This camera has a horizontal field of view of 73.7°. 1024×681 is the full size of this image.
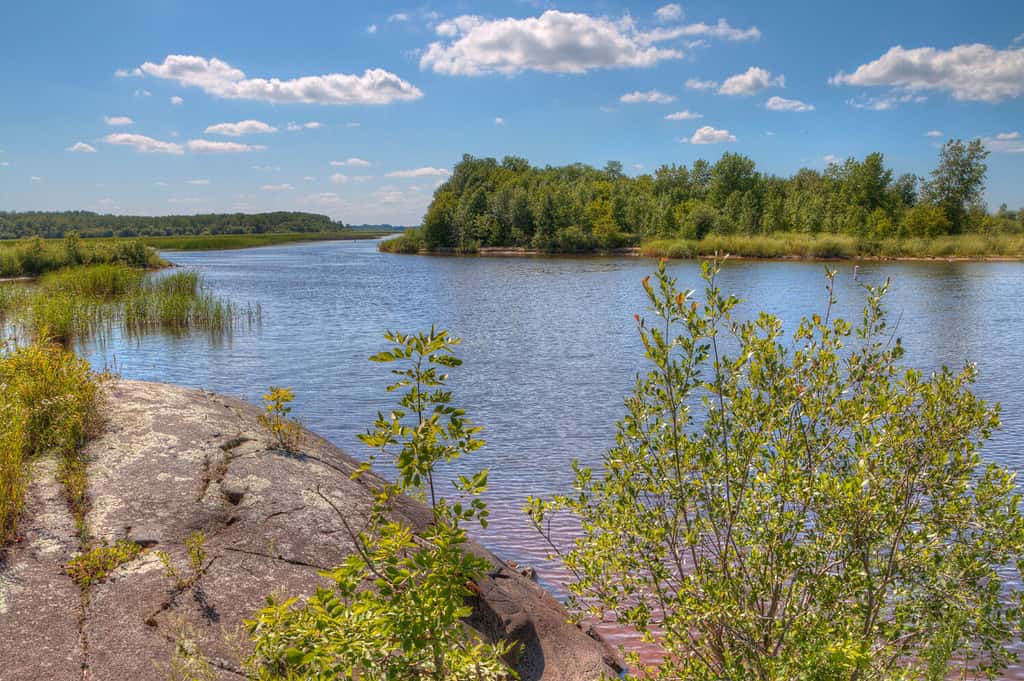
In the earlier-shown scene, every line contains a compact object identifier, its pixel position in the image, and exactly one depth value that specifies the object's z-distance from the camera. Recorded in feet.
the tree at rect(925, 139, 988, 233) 273.75
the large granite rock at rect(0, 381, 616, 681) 12.63
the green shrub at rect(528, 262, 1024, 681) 10.45
